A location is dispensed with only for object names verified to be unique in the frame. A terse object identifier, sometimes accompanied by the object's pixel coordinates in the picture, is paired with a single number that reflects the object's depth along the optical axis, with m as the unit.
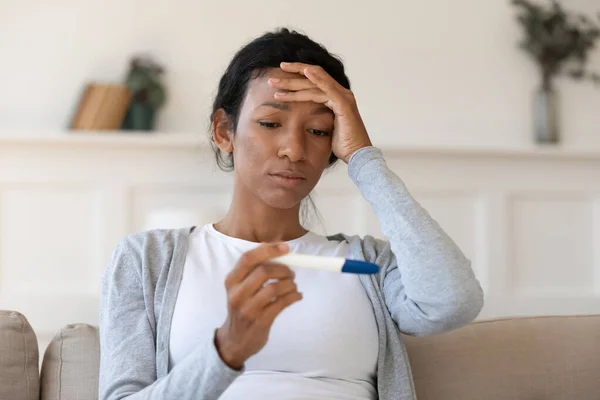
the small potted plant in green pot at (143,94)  2.99
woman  1.26
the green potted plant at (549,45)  3.24
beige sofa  1.38
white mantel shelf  2.92
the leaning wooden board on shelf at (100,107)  2.96
